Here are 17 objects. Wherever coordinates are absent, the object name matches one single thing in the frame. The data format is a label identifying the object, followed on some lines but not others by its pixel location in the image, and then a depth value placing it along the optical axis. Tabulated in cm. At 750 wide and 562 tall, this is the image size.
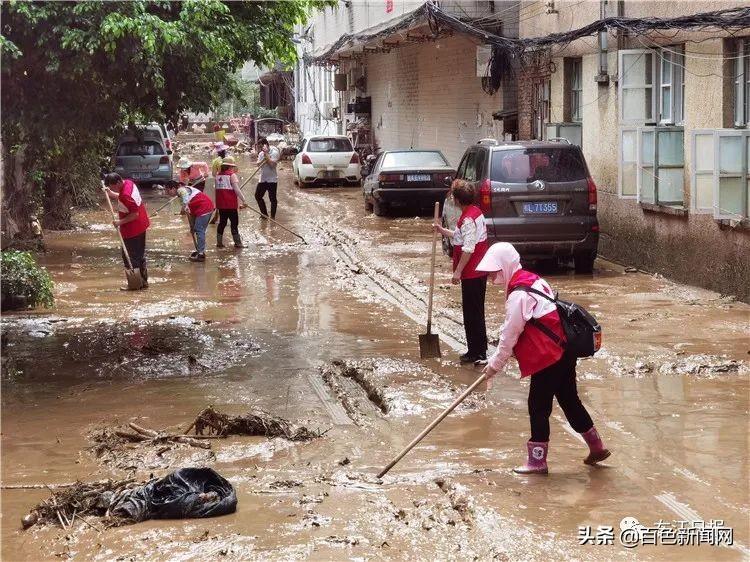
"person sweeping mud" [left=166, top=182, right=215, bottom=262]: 1783
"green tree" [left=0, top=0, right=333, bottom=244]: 966
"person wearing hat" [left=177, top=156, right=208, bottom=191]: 1808
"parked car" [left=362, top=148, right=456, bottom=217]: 2381
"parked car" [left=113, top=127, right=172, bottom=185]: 3200
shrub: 1368
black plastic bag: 633
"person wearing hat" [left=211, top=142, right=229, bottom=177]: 1898
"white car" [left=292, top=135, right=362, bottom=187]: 3206
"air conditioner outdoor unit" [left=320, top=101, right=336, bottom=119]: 4821
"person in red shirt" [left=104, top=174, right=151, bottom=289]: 1452
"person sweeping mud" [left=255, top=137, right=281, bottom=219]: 2300
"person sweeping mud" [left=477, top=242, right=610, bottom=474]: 684
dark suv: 1528
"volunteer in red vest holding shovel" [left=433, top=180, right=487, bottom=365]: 992
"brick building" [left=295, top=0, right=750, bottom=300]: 1355
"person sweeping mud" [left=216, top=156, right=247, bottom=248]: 1912
